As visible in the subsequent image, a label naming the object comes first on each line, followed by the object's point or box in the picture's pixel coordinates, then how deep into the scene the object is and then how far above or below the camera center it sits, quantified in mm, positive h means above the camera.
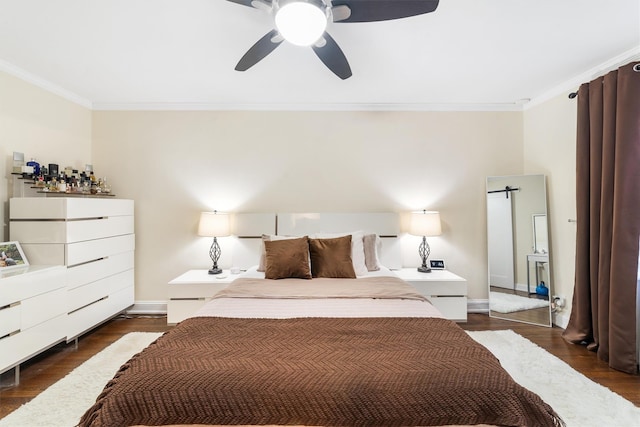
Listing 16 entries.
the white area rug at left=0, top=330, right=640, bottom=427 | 1842 -1195
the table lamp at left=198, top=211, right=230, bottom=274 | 3359 -122
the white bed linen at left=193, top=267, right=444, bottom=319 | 1940 -621
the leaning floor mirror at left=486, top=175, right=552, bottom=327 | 3344 -402
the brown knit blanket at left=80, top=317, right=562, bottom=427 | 1151 -670
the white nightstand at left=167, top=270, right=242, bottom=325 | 3145 -814
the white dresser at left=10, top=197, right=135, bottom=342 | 2668 -286
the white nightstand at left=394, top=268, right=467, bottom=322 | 3189 -818
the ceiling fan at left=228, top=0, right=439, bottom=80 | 1484 +999
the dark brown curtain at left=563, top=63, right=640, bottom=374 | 2371 -44
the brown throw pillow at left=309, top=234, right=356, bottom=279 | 2818 -408
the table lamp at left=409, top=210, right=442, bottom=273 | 3439 -132
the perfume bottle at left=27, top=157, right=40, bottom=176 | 2797 +436
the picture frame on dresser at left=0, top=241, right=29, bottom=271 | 2453 -339
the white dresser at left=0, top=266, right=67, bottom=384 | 2139 -726
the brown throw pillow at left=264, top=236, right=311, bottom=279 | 2750 -419
